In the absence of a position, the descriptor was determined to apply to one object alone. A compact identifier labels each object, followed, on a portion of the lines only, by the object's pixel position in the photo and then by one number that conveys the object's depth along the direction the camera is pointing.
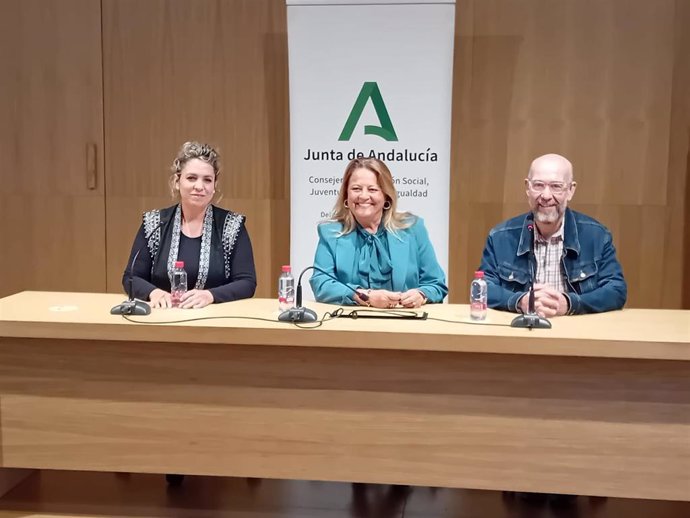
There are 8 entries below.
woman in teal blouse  3.07
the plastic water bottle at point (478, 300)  2.58
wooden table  2.33
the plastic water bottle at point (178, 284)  2.81
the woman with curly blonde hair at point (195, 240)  3.08
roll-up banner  4.10
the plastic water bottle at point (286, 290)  2.76
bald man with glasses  2.84
